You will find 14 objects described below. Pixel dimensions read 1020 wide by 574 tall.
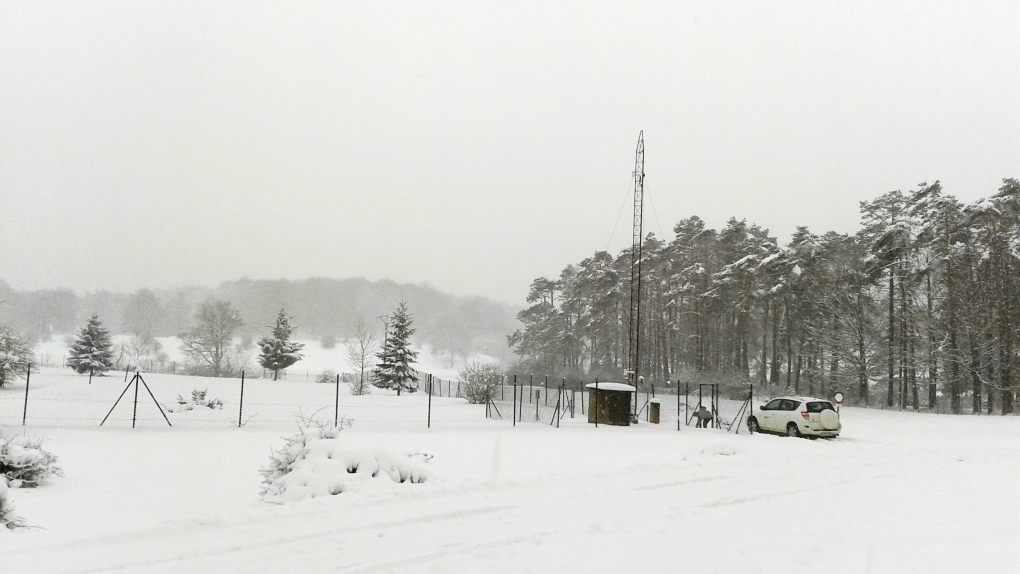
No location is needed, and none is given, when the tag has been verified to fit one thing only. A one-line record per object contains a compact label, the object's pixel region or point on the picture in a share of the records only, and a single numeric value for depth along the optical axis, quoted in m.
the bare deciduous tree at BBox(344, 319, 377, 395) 73.69
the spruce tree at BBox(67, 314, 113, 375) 53.28
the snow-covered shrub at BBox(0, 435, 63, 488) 9.45
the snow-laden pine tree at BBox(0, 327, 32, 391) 34.59
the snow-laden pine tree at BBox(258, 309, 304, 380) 65.69
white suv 20.84
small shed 24.17
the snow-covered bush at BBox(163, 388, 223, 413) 26.86
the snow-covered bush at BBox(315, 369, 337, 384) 58.02
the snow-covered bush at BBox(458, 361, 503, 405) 38.47
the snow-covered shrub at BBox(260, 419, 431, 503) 9.40
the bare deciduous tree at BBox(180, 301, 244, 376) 78.50
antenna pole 40.31
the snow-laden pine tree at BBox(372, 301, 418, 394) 52.81
